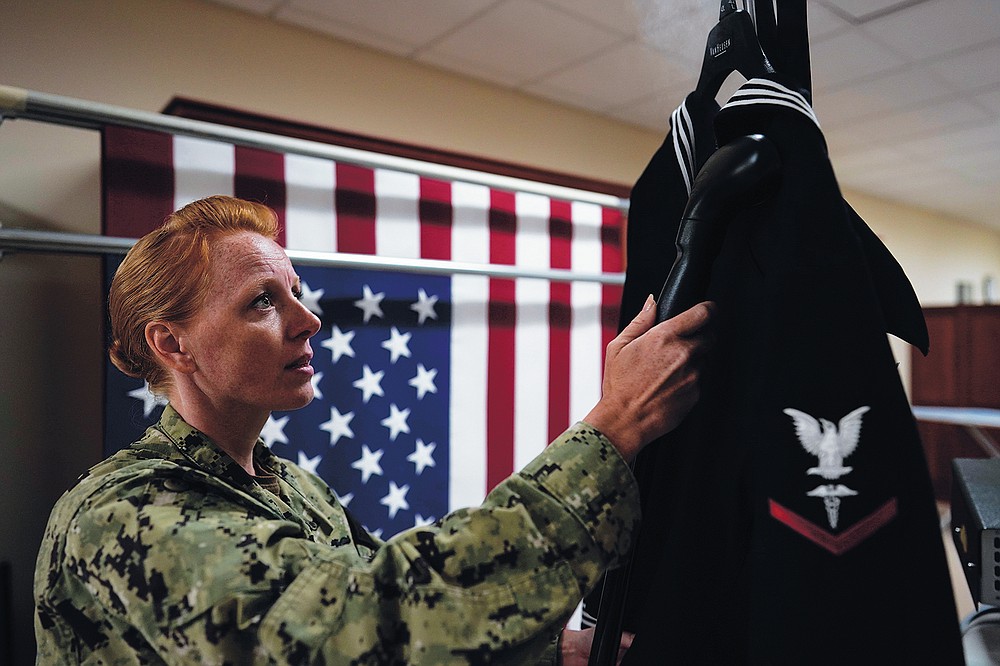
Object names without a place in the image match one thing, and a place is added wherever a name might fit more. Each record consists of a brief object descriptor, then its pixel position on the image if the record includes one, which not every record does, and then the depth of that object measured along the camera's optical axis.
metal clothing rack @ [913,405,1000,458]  4.56
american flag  1.54
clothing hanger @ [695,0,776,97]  0.72
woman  0.59
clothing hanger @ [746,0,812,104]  0.70
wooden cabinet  5.83
